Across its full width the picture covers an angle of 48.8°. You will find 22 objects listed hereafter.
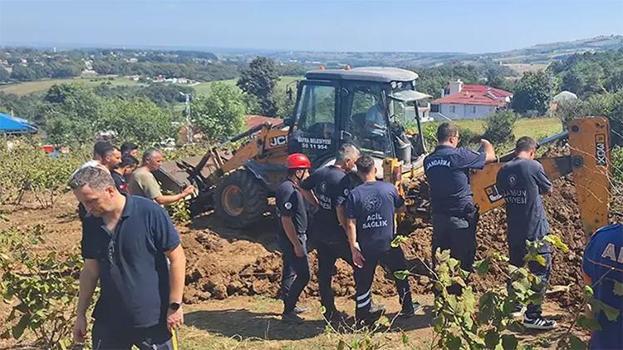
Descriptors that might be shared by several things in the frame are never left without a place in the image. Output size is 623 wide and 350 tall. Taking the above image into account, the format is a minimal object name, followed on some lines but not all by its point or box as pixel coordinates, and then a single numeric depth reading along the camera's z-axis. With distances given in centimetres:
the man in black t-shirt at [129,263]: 378
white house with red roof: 7600
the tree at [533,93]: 6274
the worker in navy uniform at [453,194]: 621
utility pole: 4435
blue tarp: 2498
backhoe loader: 872
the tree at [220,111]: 5597
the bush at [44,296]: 491
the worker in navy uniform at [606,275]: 294
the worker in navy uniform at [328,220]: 616
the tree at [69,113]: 5053
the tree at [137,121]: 5544
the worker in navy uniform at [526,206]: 589
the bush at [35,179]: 1345
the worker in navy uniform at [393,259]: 598
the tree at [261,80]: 6988
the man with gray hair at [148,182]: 692
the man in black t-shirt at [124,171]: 673
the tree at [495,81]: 8892
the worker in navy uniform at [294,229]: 633
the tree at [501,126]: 3715
